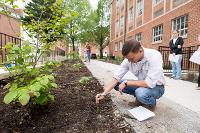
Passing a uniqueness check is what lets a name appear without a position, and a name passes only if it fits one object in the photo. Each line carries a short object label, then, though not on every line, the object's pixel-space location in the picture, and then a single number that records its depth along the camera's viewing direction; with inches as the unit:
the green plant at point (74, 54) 363.2
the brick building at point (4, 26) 629.5
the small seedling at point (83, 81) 109.7
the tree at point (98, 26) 924.0
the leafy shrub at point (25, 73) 51.8
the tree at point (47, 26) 78.8
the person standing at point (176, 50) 183.4
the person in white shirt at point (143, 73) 63.1
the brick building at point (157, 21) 295.4
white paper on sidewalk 63.4
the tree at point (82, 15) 880.7
